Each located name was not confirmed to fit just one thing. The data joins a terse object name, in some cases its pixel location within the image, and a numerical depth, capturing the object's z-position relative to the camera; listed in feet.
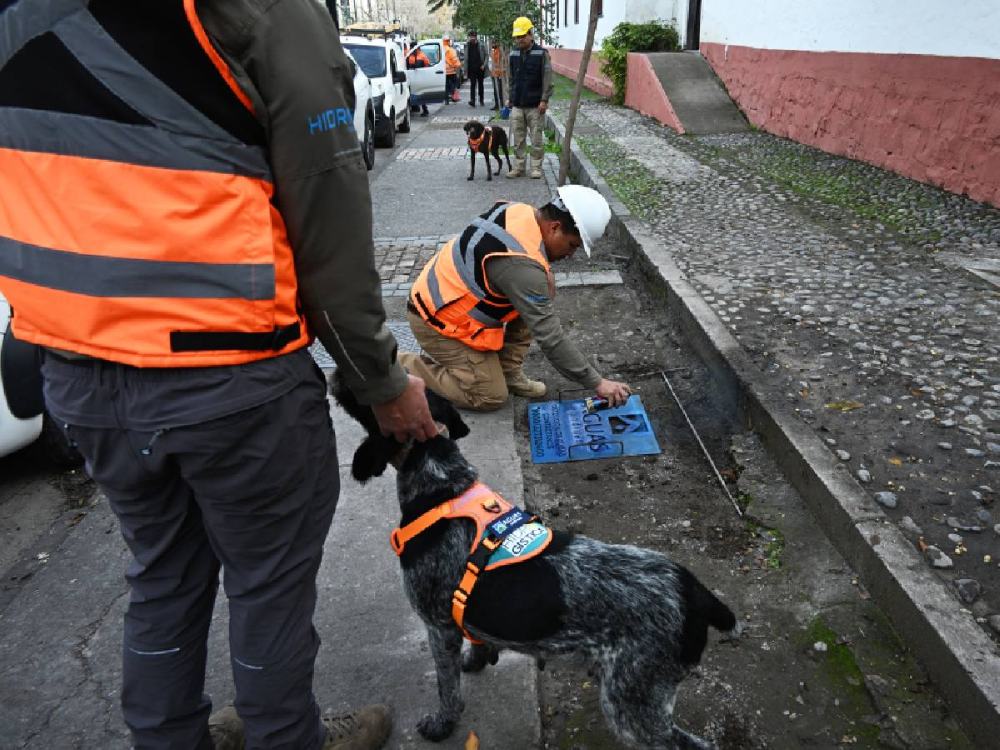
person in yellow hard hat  37.65
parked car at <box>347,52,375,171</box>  40.91
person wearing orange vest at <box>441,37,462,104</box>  86.22
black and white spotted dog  6.68
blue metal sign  13.98
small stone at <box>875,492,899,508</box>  10.91
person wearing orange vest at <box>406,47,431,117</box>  74.79
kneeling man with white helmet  13.21
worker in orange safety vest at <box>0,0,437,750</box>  4.59
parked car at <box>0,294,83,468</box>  12.50
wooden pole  29.09
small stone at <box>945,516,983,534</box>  10.30
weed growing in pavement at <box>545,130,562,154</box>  45.26
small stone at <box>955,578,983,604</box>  9.14
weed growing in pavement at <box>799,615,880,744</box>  8.39
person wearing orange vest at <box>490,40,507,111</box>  66.26
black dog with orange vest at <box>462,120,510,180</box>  37.37
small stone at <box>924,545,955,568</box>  9.67
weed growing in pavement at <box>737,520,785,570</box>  10.90
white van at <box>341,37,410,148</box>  48.70
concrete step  46.98
